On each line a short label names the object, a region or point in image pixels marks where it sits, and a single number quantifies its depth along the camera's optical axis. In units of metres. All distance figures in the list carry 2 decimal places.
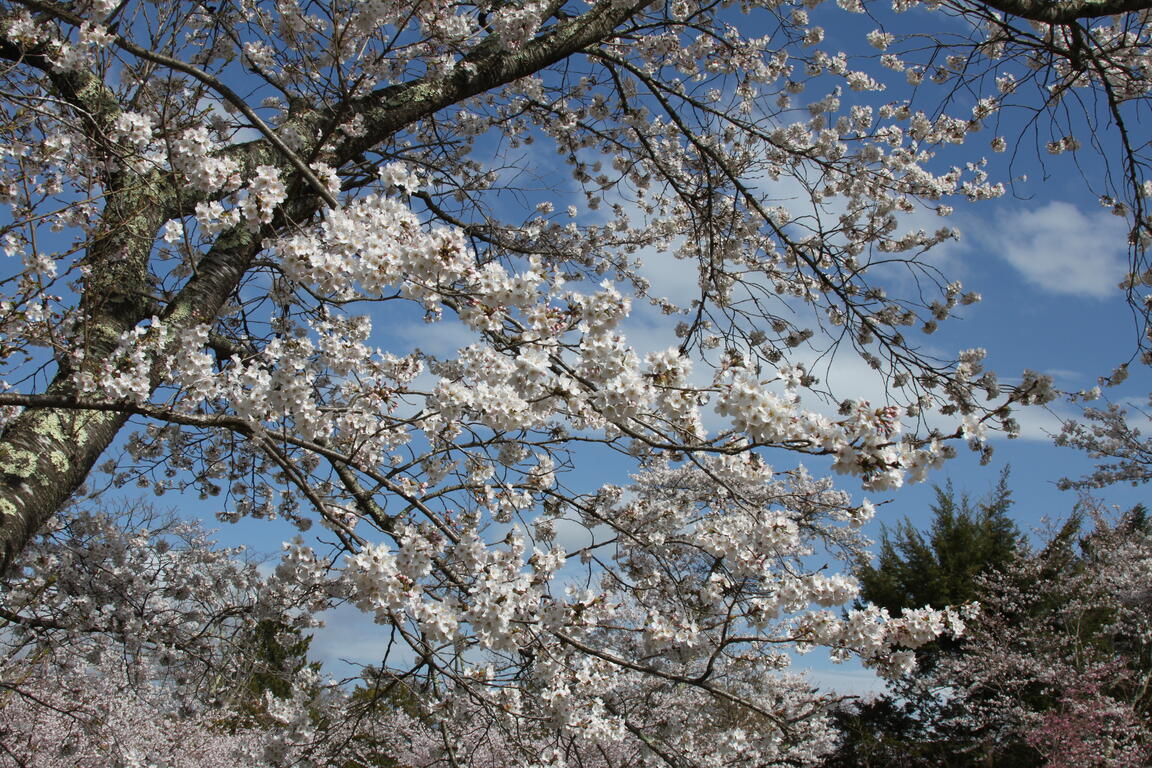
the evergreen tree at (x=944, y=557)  13.75
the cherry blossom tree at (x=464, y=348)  2.31
